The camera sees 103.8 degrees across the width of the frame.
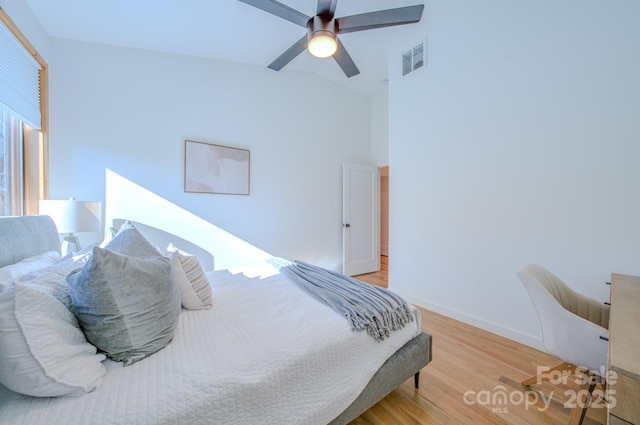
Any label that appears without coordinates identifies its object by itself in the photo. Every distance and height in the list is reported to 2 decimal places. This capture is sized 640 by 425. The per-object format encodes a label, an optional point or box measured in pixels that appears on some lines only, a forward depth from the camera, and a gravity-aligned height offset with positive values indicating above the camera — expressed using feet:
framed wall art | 10.01 +1.75
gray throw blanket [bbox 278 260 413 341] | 4.49 -1.83
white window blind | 5.72 +3.33
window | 5.90 +2.41
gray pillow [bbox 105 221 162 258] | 4.45 -0.63
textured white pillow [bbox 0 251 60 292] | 3.42 -0.92
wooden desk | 2.15 -1.44
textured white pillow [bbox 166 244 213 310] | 4.75 -1.41
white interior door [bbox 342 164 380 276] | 13.97 -0.52
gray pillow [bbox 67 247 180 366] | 3.08 -1.22
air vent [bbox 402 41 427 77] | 9.51 +6.02
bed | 2.59 -2.01
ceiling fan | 6.23 +5.03
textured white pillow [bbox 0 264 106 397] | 2.39 -1.43
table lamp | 6.39 -0.10
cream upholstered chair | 4.06 -2.04
